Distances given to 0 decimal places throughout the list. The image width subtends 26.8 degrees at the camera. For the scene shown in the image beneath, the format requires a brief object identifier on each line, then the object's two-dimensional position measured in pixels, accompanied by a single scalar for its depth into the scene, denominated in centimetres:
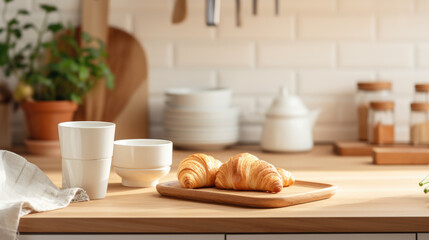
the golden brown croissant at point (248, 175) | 153
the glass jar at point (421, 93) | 215
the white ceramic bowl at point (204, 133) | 216
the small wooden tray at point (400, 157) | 196
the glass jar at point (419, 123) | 212
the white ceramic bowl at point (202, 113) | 215
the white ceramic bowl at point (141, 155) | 161
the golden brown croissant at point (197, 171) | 157
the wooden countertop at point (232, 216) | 142
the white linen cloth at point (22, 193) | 141
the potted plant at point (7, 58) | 216
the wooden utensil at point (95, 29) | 227
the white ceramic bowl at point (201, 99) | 216
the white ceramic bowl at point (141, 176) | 163
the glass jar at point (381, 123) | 213
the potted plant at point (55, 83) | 212
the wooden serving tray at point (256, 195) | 148
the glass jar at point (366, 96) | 222
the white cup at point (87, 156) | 151
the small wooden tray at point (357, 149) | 211
